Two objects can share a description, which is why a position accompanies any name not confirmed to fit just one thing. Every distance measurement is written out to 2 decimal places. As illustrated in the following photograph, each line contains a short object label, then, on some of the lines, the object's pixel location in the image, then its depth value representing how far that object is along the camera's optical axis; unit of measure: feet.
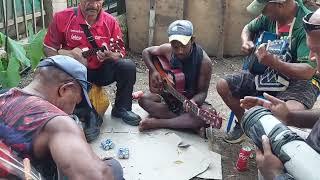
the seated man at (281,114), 5.35
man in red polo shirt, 10.53
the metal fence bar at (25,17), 13.87
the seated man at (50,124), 4.69
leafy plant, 10.42
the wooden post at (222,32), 16.22
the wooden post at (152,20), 16.25
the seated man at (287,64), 8.70
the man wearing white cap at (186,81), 10.25
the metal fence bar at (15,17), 13.39
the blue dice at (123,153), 9.51
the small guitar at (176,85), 10.17
